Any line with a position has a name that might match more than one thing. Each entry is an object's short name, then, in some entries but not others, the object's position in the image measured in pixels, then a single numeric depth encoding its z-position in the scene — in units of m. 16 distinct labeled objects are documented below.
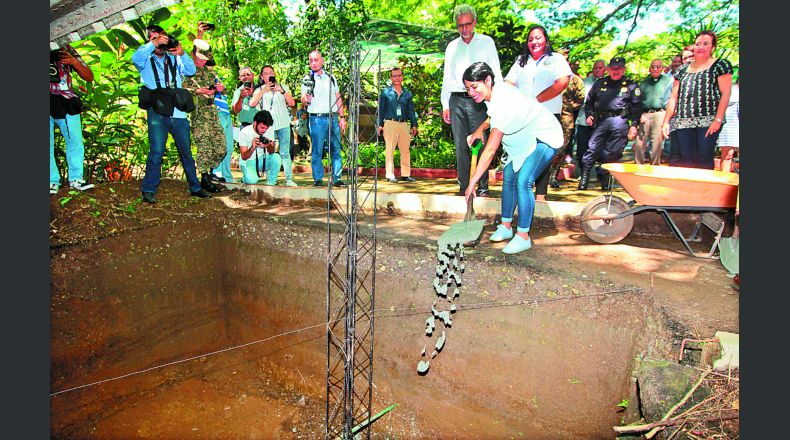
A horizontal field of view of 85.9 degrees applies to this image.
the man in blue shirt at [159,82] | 4.53
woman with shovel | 3.35
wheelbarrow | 3.29
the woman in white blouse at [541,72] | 4.10
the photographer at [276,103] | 5.80
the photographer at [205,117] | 5.37
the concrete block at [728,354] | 2.31
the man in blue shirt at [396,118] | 6.62
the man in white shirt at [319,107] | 5.51
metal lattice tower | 4.15
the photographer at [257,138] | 5.71
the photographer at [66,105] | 4.37
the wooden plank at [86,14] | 2.90
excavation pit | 3.17
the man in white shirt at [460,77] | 4.45
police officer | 5.43
